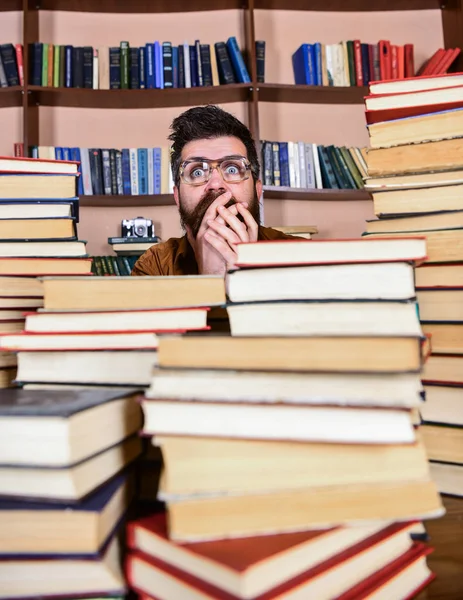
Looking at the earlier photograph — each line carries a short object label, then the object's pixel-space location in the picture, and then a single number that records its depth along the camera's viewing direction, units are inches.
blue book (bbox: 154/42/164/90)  98.6
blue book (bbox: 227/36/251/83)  98.3
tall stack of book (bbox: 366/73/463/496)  26.5
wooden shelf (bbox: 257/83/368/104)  100.5
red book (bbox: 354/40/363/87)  101.7
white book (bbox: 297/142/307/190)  99.7
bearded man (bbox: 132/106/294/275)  50.4
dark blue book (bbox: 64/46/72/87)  97.9
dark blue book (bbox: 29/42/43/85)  96.5
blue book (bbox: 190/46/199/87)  99.3
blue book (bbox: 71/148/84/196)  97.3
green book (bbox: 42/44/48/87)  97.0
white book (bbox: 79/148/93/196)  97.0
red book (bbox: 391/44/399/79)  102.6
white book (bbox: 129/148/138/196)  98.6
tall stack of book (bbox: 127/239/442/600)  16.8
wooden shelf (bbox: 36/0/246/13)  105.5
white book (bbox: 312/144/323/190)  100.2
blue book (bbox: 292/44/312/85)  101.9
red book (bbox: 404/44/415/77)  103.3
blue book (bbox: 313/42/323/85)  101.5
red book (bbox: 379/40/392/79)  102.3
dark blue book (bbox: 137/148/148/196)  98.7
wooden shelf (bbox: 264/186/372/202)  98.7
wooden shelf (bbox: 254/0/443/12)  107.6
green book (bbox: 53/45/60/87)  97.5
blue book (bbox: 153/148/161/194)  98.5
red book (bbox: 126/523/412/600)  15.0
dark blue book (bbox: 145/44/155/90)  99.0
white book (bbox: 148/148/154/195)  98.5
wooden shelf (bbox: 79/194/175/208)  97.9
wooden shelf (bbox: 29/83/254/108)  97.7
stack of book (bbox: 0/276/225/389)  23.5
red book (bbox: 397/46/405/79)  102.8
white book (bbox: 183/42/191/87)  99.2
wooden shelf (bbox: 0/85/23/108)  96.0
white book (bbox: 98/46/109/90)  99.8
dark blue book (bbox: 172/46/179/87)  98.9
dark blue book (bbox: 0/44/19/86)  96.4
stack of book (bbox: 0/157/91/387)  34.7
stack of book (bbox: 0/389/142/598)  16.5
